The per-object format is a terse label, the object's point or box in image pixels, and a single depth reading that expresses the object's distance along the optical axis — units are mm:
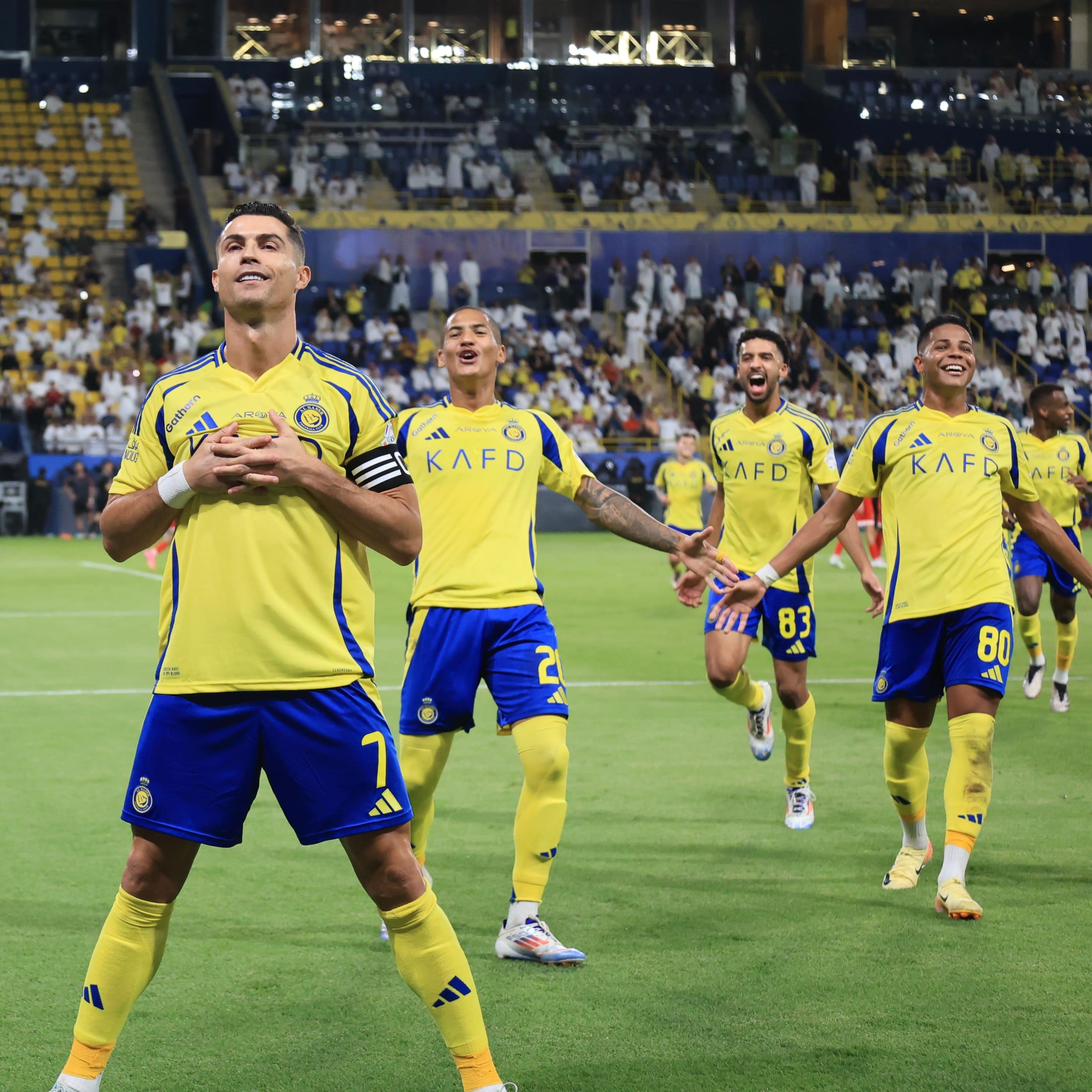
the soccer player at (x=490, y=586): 5641
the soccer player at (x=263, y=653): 3832
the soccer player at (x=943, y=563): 6219
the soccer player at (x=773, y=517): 7828
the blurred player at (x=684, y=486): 19438
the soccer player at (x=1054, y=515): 11469
